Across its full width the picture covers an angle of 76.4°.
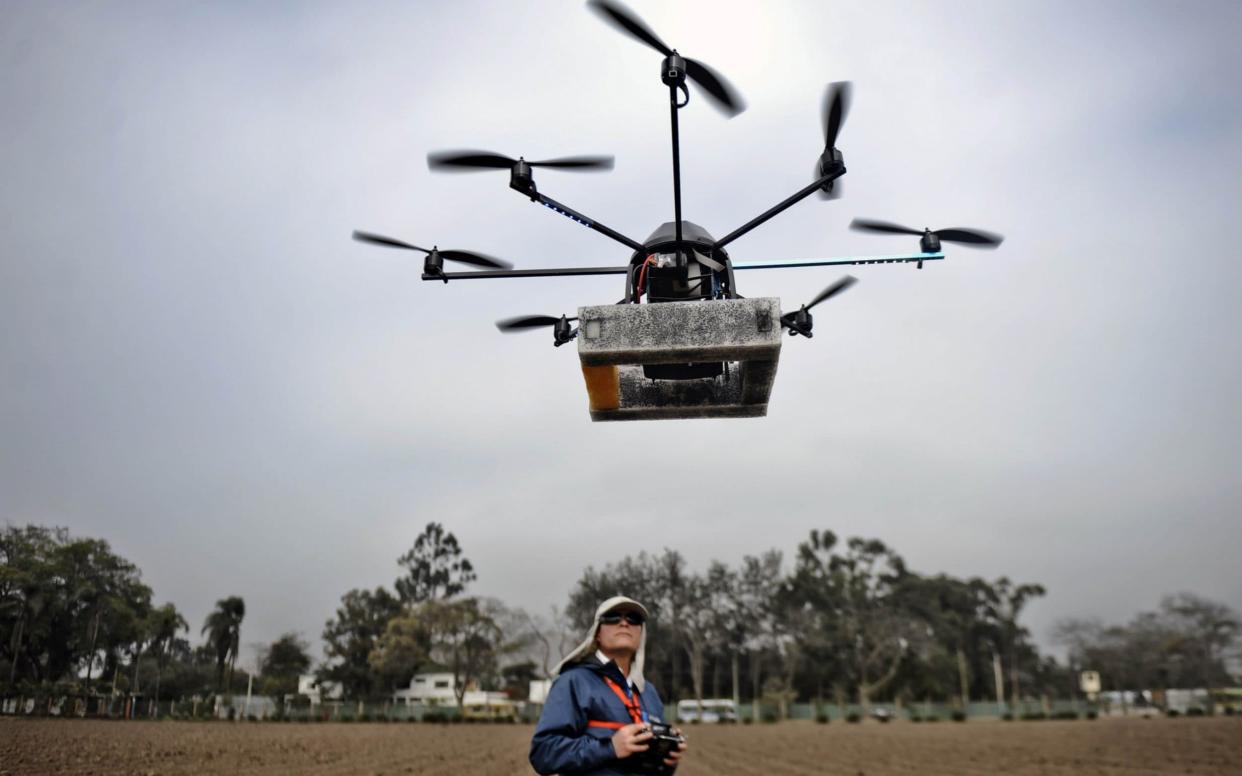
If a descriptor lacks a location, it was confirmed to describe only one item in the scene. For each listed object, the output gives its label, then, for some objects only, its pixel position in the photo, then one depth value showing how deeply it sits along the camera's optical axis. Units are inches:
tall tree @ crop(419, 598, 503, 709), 2442.2
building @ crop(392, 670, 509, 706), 2630.4
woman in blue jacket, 127.7
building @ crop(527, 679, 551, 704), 2857.3
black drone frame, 171.9
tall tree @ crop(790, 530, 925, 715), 2878.9
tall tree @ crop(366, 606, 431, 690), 2378.2
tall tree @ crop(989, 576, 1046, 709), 3454.7
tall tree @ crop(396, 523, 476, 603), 3191.4
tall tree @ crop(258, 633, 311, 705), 1921.8
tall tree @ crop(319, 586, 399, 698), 2524.6
